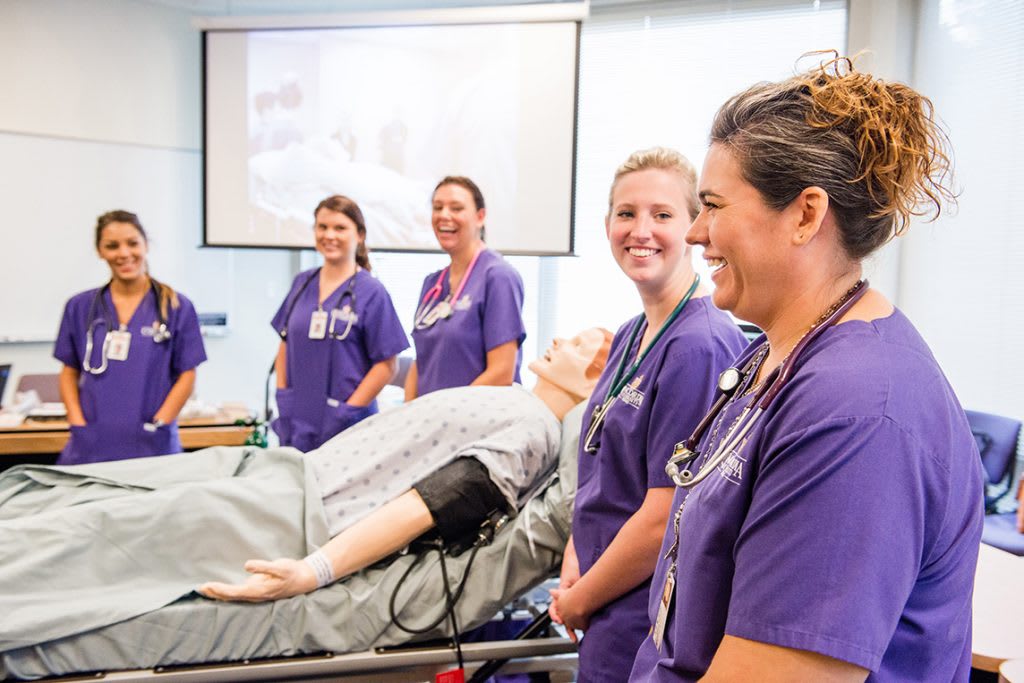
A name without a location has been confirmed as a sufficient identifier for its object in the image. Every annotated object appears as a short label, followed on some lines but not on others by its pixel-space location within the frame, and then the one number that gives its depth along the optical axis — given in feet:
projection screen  13.78
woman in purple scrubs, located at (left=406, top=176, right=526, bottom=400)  9.25
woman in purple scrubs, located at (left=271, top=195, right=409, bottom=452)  10.16
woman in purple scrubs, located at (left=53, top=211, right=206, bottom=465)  9.63
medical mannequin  5.51
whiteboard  13.88
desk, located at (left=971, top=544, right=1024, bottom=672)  4.00
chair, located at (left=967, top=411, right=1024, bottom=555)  9.50
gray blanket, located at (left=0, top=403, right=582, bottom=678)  5.23
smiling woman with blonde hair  4.29
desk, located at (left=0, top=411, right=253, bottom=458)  10.48
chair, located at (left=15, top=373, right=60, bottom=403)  12.76
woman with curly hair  2.27
